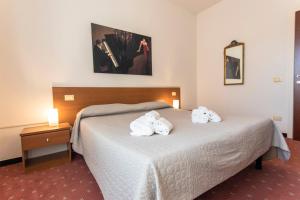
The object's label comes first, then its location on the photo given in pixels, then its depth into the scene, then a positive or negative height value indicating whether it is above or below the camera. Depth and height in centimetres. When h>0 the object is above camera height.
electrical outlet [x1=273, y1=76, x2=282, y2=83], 287 +17
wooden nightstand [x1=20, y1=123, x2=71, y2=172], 185 -55
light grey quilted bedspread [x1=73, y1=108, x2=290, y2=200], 86 -43
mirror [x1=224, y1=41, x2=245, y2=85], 335 +57
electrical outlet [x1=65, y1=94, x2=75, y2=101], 237 -6
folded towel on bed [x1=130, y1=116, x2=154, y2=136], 127 -29
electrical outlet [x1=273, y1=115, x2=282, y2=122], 291 -53
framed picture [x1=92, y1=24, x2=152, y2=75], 263 +72
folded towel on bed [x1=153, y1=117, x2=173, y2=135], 129 -29
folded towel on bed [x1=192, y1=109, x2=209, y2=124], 171 -28
